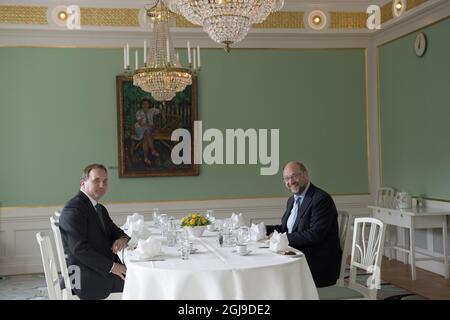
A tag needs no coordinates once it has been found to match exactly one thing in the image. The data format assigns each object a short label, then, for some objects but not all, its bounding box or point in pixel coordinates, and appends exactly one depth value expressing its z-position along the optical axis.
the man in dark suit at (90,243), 4.04
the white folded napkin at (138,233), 4.50
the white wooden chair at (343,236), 4.65
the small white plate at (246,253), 3.89
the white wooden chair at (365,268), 3.98
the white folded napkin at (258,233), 4.49
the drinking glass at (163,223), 4.86
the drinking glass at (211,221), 5.20
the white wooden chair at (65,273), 3.99
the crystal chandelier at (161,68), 5.10
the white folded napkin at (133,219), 5.71
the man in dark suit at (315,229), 4.45
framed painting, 7.70
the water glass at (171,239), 4.34
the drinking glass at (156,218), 5.63
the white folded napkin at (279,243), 3.96
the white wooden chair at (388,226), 7.78
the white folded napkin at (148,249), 3.77
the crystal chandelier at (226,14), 3.67
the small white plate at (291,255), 3.81
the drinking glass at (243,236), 4.10
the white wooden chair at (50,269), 3.74
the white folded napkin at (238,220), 5.22
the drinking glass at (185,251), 3.80
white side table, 6.55
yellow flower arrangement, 4.87
